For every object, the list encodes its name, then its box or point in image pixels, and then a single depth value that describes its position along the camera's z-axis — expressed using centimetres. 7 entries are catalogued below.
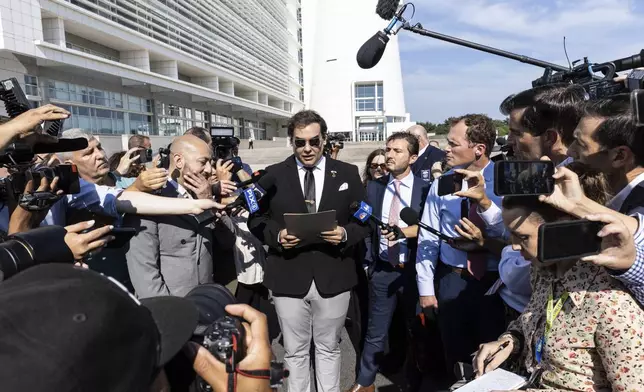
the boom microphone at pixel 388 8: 256
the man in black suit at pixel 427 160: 539
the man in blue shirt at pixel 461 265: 271
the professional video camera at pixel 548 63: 196
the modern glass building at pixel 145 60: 1672
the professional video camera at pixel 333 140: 669
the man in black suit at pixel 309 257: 284
